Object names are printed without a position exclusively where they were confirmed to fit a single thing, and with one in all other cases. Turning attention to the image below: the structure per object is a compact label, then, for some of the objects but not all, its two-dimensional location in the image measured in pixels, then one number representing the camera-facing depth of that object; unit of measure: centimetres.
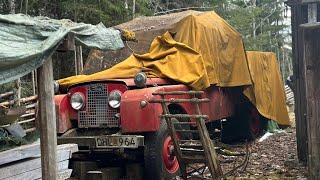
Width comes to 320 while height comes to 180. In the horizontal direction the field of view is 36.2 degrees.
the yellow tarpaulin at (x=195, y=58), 886
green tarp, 459
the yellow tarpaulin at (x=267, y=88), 1208
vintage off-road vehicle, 773
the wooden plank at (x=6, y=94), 1188
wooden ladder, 735
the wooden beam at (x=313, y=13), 841
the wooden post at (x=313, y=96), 705
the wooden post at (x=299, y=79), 916
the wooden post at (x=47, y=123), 529
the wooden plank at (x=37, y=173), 540
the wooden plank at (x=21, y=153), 522
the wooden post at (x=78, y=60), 1265
